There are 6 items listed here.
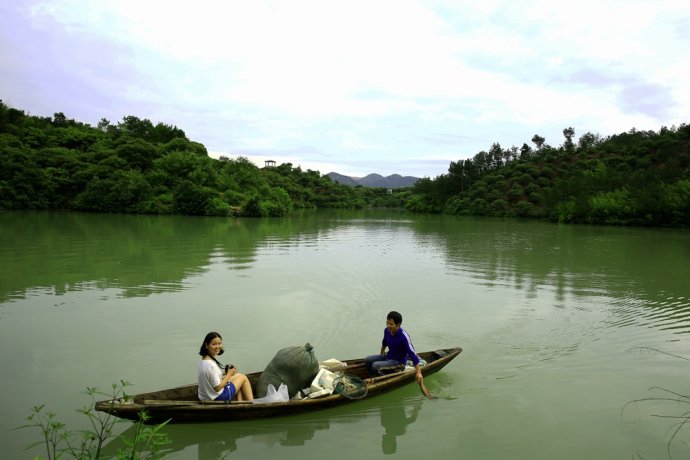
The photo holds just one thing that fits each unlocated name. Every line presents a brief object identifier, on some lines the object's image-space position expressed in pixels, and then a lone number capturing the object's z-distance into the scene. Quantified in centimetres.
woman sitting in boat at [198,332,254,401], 464
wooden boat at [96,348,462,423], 422
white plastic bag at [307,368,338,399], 504
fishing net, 510
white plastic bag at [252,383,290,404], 483
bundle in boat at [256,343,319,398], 507
